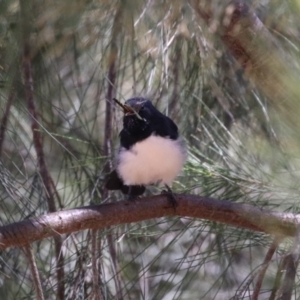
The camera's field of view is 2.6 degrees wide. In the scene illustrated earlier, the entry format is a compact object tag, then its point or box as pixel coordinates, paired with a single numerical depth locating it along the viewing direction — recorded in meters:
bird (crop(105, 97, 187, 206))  5.68
